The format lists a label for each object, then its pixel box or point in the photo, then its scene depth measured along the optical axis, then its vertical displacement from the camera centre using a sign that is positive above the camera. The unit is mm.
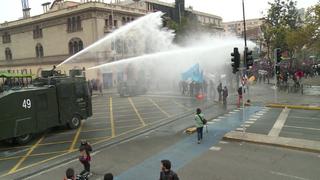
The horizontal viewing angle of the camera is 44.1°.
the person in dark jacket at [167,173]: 8789 -2353
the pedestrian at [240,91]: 28380 -1851
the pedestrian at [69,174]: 9281 -2424
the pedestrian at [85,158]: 12692 -2840
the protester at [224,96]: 29688 -2238
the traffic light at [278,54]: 28141 +756
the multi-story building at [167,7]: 68612 +11451
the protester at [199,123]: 17344 -2456
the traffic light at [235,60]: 19531 +294
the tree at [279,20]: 57772 +6789
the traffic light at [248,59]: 20016 +333
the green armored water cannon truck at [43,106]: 18328 -1746
